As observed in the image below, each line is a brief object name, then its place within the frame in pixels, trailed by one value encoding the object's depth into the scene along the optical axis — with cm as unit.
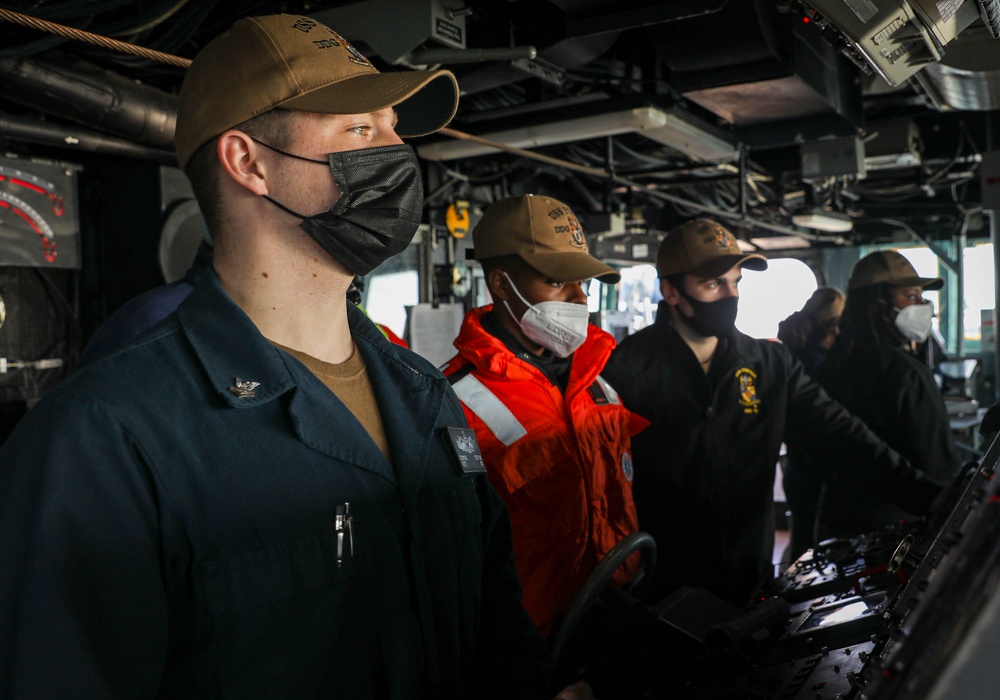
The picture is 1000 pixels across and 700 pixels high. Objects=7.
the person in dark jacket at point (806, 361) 362
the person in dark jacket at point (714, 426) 252
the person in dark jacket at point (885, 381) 311
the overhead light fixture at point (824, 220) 684
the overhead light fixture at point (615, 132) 395
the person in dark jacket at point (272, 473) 84
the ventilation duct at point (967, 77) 242
